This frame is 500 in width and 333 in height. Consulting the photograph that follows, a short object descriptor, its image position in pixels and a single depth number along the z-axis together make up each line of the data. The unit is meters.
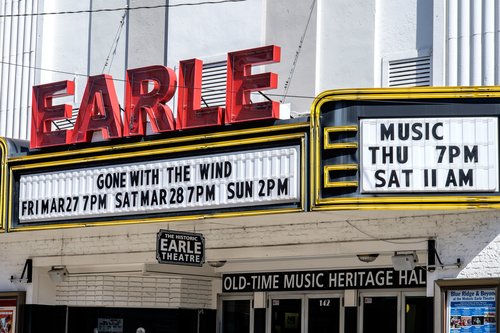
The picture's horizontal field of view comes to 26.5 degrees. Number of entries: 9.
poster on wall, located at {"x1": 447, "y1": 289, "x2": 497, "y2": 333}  14.15
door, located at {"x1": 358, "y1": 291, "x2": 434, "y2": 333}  17.38
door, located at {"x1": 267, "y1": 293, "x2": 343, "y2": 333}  18.50
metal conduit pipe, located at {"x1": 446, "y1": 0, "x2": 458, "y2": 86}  15.72
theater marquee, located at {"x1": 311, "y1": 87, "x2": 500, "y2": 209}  13.80
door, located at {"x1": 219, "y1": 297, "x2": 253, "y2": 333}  19.88
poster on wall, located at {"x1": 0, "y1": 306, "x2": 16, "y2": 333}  20.08
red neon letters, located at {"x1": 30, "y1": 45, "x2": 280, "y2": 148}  15.42
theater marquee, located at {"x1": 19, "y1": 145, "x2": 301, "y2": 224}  14.88
